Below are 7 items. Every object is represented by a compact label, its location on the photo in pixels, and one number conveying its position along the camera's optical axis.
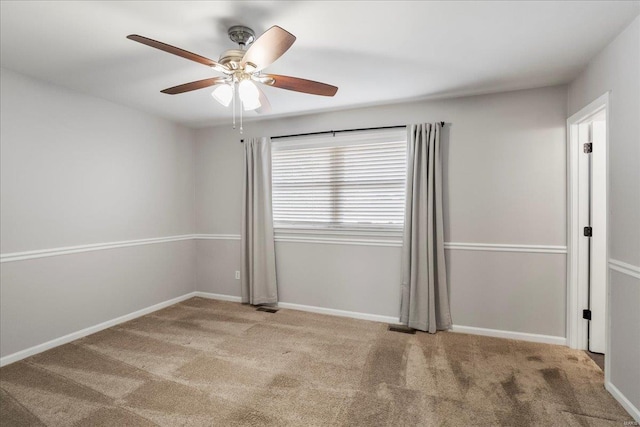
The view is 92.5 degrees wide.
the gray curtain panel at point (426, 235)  3.09
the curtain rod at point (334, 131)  3.28
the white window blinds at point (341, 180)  3.39
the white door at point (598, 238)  2.59
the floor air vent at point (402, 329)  3.11
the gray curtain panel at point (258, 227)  3.84
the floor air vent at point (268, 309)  3.70
